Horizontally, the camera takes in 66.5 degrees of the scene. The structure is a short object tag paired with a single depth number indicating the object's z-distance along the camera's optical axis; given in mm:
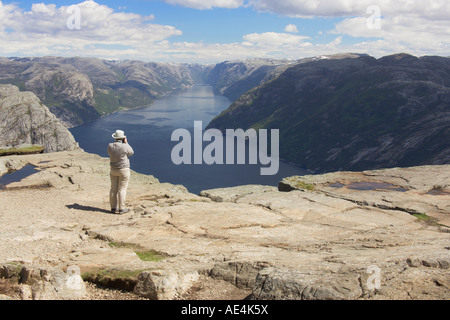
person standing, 20266
